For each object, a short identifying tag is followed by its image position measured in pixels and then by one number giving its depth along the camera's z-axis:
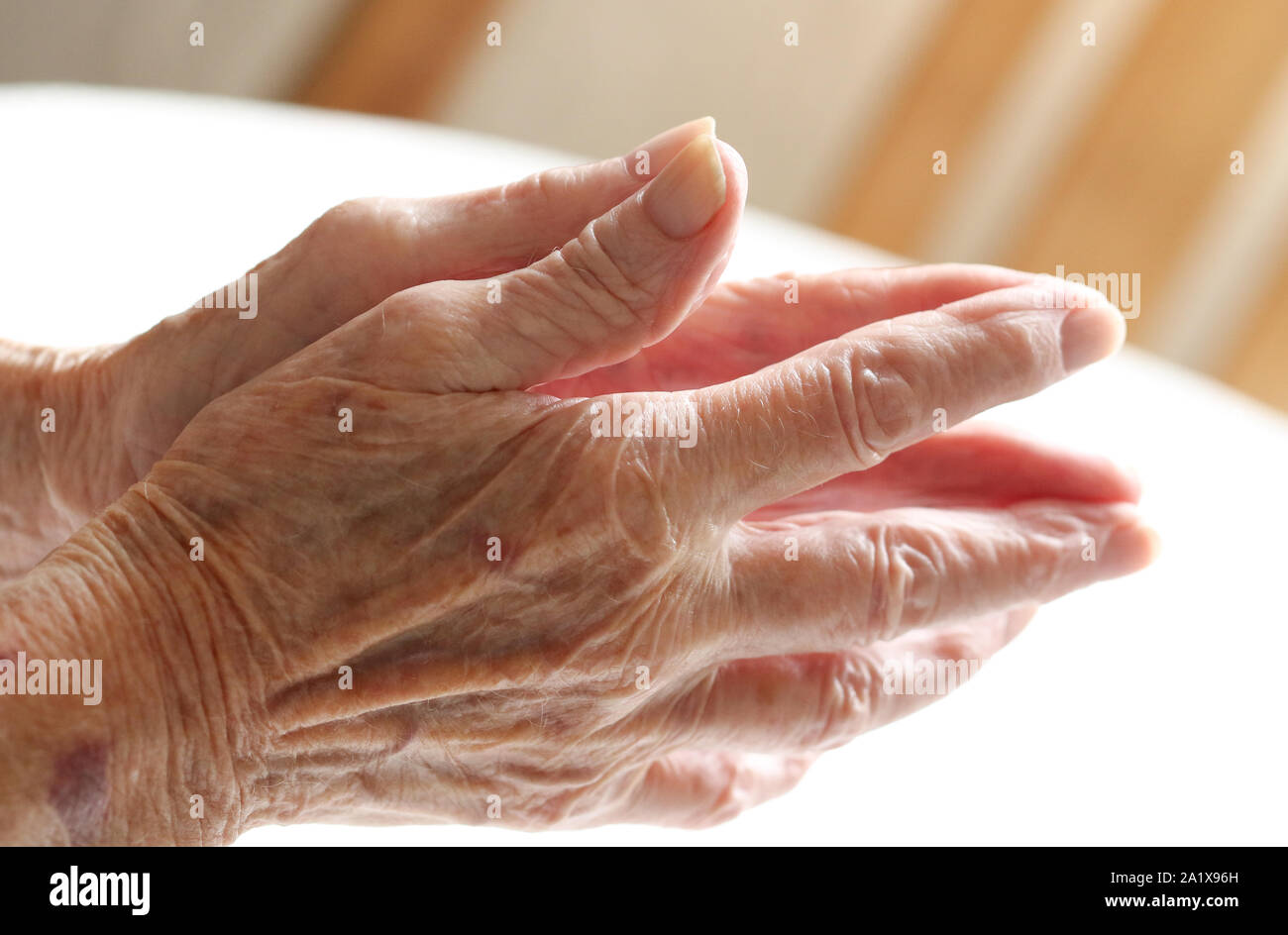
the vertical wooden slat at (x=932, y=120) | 1.65
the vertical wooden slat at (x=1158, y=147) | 1.06
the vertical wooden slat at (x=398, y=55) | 1.66
